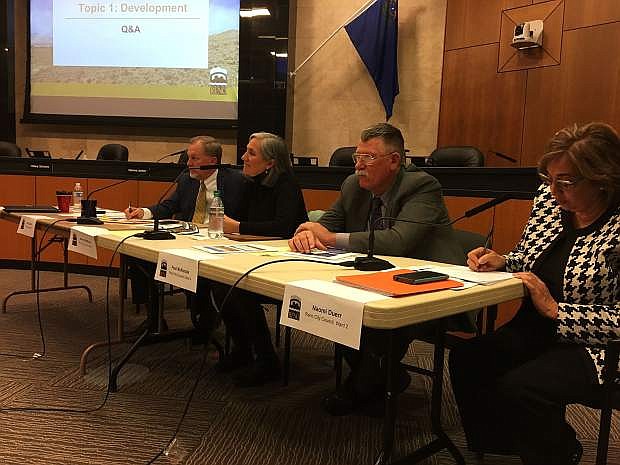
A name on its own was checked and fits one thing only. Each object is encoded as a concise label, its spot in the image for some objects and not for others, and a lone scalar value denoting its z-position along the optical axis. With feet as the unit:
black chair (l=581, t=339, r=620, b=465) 4.42
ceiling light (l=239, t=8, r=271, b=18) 18.90
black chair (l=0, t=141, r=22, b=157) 16.46
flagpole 19.21
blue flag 19.03
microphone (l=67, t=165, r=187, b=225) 9.07
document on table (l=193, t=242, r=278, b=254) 5.86
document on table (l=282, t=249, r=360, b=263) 5.58
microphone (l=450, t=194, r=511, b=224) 5.24
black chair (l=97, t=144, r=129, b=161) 16.43
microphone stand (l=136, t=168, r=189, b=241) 6.72
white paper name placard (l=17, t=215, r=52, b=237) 8.65
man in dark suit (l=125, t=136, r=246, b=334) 9.51
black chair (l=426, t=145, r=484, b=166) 13.07
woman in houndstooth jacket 4.64
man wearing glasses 6.34
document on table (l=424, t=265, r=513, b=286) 4.69
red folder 3.98
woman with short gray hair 8.07
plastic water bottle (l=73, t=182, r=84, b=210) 11.44
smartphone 4.31
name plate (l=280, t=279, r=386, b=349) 3.63
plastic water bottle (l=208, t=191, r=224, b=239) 7.42
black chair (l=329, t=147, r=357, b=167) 14.16
